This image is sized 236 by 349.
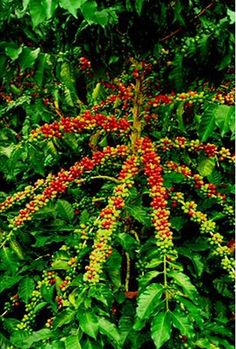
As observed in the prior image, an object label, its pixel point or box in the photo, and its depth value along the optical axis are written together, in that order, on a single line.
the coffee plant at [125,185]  1.71
